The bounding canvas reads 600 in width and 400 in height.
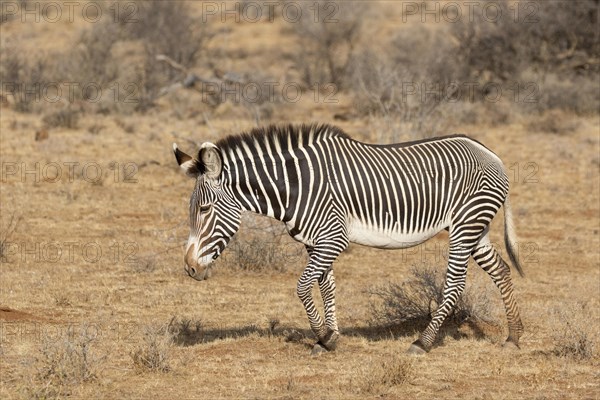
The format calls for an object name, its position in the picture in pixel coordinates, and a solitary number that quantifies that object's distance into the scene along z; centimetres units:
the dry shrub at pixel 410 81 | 1942
